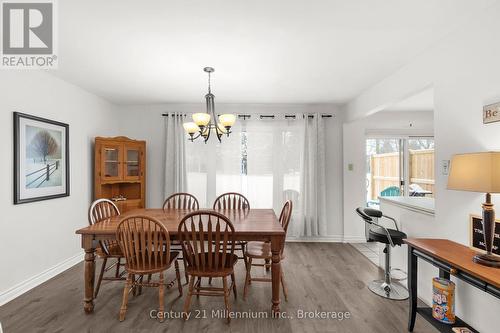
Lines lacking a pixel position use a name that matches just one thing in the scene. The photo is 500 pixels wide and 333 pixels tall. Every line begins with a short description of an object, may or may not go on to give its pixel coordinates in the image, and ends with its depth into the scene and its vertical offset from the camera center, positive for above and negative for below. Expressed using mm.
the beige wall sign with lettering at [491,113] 1778 +377
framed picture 2752 +102
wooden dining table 2334 -661
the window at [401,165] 4961 +24
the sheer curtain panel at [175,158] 4613 +159
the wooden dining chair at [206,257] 2203 -813
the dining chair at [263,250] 2629 -904
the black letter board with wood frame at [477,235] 1799 -512
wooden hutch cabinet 3938 -68
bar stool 2682 -811
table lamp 1549 -87
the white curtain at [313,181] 4641 -267
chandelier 2756 +495
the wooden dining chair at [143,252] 2202 -764
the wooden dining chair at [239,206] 3519 -554
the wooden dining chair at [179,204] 2506 -576
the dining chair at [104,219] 2668 -589
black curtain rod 4676 +930
